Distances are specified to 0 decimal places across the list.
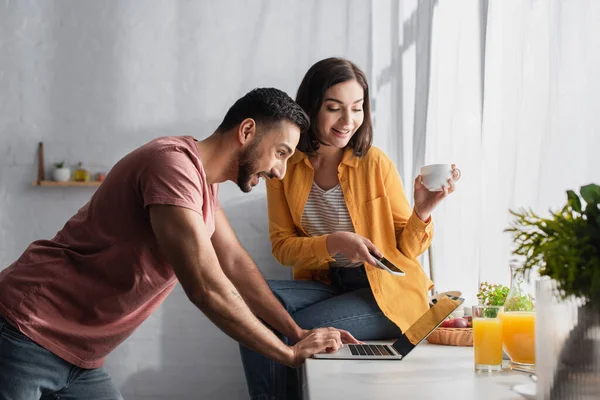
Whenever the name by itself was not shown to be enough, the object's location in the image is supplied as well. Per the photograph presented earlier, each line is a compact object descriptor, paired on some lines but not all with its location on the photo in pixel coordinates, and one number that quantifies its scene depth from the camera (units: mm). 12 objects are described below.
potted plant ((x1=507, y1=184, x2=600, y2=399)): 867
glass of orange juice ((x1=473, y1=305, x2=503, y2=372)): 1380
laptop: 1554
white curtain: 1542
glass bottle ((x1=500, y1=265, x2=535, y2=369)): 1351
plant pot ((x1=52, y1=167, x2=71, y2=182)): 3715
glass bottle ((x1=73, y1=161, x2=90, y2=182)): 3752
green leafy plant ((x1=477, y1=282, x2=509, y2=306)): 1863
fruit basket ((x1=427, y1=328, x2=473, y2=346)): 1943
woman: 2281
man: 1513
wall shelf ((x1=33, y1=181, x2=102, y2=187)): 3709
